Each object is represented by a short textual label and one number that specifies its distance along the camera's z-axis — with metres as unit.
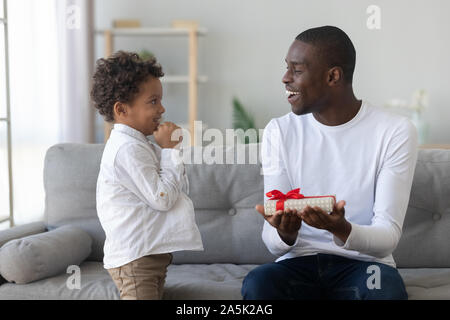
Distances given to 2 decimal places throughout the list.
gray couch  3.84
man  3.41
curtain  4.90
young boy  3.45
